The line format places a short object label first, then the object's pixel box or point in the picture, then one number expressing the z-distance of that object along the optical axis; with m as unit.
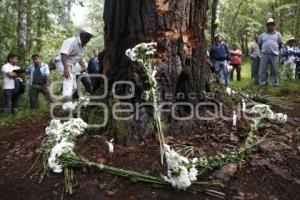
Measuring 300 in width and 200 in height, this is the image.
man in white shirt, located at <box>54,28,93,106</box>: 7.05
